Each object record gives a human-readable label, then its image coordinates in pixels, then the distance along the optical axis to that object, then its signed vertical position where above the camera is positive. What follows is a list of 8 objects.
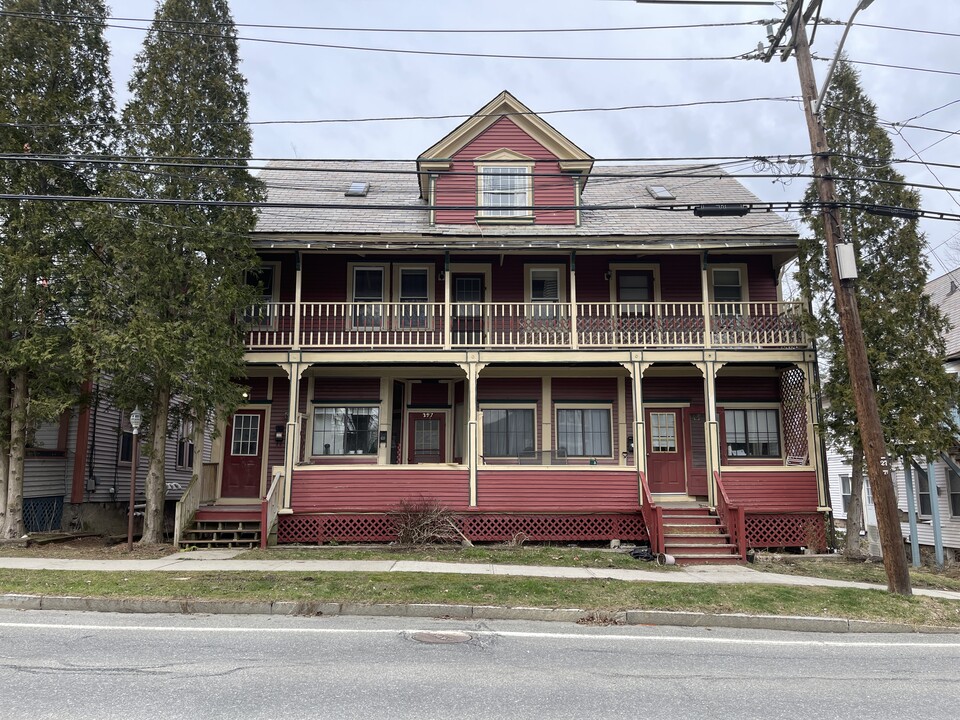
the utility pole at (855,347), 9.82 +1.76
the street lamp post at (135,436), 12.82 +0.58
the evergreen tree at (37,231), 13.09 +4.65
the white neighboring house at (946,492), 18.16 -0.80
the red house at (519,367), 15.20 +2.43
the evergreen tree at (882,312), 12.91 +3.05
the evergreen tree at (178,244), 13.16 +4.52
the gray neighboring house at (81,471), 15.62 -0.12
